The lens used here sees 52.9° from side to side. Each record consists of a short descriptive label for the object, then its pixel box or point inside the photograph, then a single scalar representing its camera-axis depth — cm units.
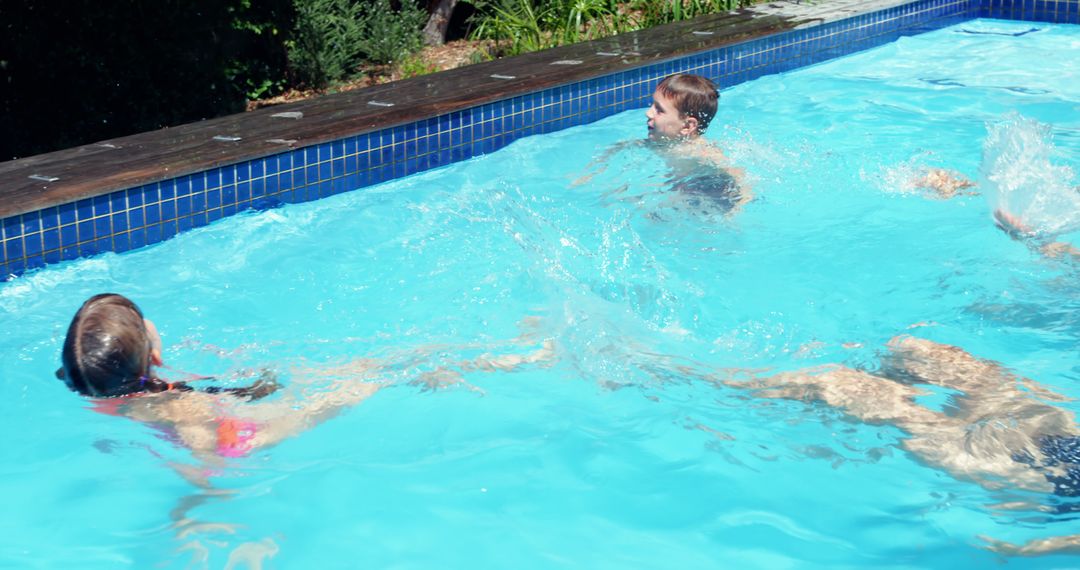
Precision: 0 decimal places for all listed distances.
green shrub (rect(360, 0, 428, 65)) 1036
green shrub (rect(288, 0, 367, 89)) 966
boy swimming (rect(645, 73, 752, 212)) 618
